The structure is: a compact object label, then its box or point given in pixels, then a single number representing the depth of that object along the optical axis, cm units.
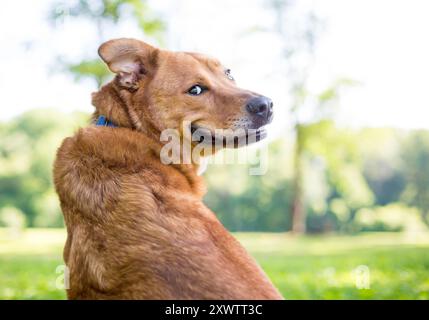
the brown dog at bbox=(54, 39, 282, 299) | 226
